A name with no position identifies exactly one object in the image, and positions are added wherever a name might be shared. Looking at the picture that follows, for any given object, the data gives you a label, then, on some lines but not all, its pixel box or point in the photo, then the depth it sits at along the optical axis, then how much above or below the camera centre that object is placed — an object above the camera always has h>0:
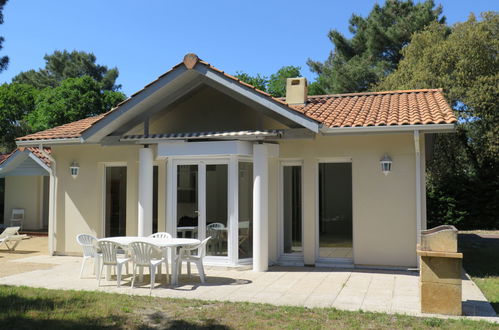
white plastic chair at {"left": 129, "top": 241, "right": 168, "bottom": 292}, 9.23 -1.17
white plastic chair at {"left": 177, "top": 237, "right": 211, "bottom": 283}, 9.85 -1.30
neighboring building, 22.05 -0.19
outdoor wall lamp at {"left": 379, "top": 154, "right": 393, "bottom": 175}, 11.36 +0.65
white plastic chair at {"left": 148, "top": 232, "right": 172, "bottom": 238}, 10.96 -0.95
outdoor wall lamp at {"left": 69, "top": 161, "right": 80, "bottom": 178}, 14.22 +0.72
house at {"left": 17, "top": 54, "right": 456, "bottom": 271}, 11.23 +0.60
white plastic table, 9.52 -0.99
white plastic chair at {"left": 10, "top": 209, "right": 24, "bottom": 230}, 21.75 -1.10
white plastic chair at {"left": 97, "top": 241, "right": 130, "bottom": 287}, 9.67 -1.23
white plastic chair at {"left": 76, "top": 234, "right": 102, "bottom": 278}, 10.23 -1.17
